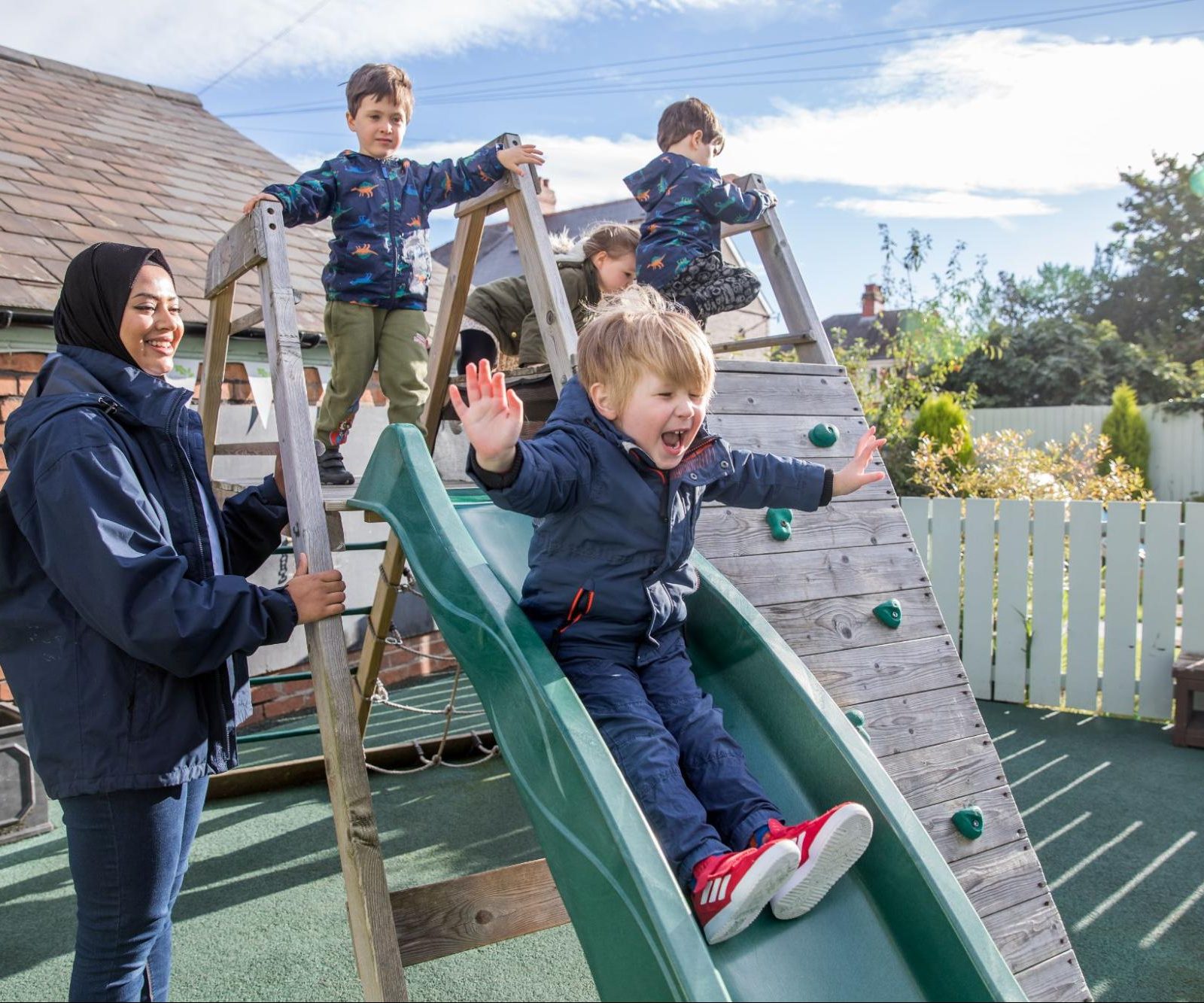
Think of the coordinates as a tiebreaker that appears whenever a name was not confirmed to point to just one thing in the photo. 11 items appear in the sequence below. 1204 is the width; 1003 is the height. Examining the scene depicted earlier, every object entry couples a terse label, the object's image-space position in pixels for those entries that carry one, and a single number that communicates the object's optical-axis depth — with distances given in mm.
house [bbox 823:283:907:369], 34150
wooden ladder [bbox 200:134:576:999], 2170
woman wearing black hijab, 1778
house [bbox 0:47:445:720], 5324
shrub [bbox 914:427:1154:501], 7676
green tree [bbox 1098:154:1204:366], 33344
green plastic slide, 1623
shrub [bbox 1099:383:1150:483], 20031
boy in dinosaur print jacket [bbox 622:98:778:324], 3826
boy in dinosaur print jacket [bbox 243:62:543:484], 3512
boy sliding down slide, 1905
